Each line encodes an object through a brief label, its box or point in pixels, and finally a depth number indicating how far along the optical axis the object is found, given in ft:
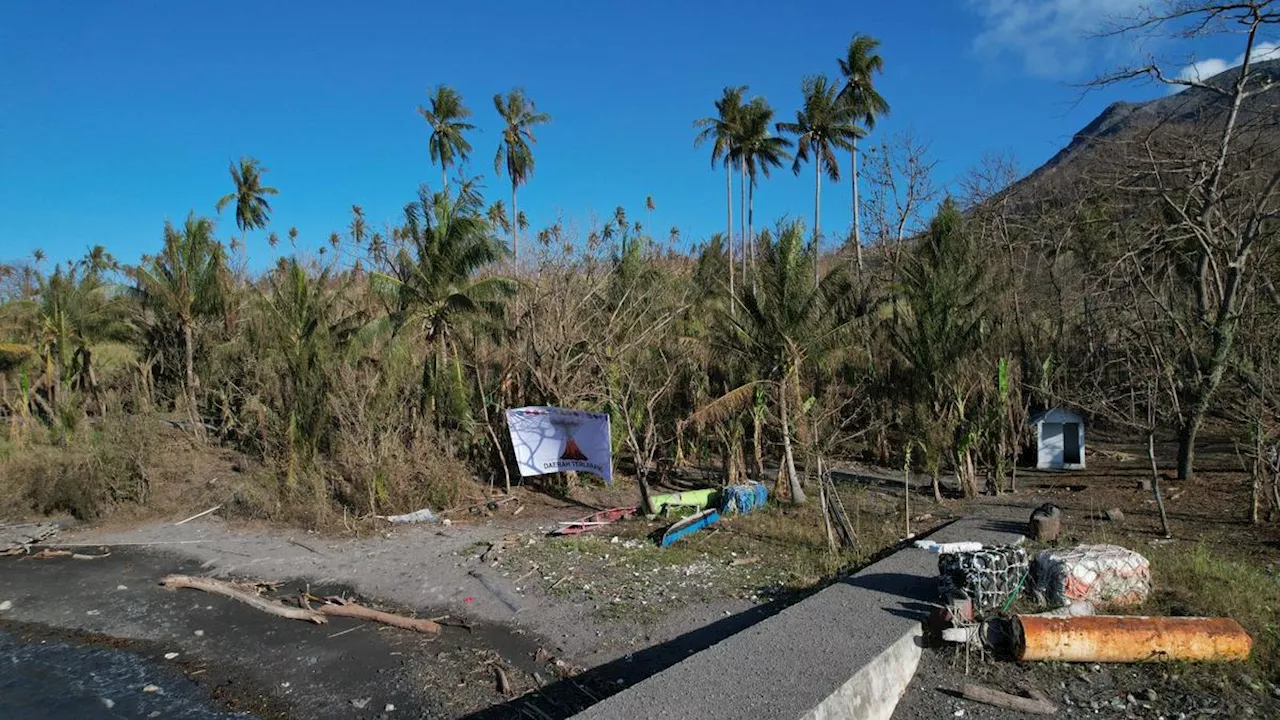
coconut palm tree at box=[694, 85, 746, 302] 126.62
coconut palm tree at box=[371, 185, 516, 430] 56.54
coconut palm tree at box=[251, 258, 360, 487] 56.95
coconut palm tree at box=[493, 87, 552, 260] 132.26
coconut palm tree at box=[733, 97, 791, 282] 125.49
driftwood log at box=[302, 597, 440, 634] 30.53
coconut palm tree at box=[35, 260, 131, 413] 76.38
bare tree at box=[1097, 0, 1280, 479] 43.27
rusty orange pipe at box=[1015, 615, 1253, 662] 21.71
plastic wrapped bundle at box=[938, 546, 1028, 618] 24.52
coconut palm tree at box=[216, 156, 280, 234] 152.25
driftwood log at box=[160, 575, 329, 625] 32.53
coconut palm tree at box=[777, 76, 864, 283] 115.34
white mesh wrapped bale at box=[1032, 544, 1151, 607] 24.64
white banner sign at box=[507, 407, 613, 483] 54.70
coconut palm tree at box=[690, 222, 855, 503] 48.62
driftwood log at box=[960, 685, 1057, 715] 19.92
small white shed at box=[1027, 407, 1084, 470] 60.75
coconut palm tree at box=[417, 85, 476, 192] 137.80
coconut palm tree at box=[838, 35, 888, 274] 116.47
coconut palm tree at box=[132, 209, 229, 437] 72.18
